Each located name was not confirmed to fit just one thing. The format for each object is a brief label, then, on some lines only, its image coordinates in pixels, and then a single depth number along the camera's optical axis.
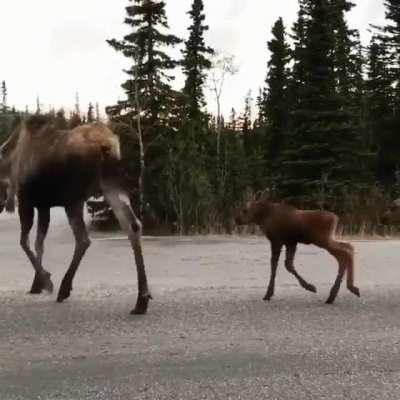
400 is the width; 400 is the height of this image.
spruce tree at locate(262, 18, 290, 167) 52.62
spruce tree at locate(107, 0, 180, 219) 26.61
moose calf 6.84
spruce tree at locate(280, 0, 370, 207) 29.80
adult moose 6.16
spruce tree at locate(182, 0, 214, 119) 43.86
